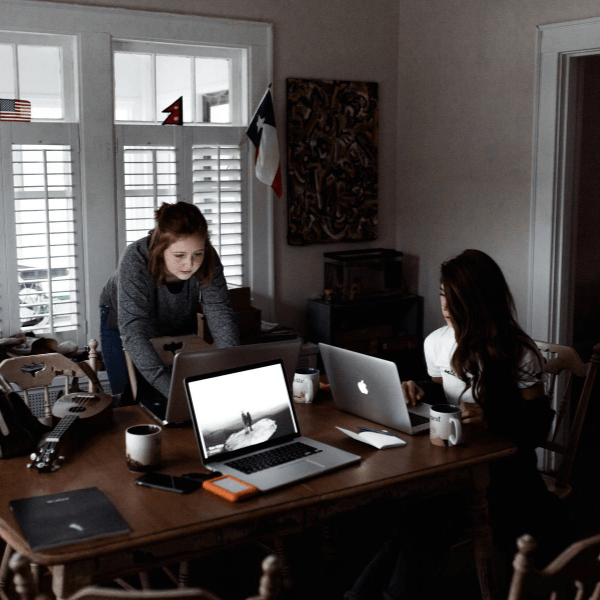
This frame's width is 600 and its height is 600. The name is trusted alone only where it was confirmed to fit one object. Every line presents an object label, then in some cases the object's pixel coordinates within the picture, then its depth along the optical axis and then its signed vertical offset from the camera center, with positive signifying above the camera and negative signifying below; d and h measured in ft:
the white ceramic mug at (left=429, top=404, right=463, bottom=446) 7.45 -1.94
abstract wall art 14.70 +1.04
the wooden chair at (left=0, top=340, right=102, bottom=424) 9.58 -1.86
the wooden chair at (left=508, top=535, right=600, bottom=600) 4.53 -2.07
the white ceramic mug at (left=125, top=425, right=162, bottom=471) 6.94 -2.02
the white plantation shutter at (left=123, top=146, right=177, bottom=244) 13.57 +0.55
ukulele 7.02 -1.95
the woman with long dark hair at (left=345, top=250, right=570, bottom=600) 7.84 -2.06
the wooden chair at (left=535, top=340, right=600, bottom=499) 9.27 -2.20
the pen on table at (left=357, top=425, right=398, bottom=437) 7.82 -2.09
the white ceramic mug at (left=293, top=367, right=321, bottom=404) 9.07 -1.91
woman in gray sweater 9.27 -0.89
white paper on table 7.52 -2.09
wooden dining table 5.70 -2.24
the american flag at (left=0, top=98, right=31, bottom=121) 12.41 +1.63
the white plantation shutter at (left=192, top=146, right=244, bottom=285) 14.15 +0.31
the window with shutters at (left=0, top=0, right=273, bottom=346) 12.62 +1.17
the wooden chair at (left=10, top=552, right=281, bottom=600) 4.09 -1.92
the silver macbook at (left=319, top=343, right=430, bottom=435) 7.81 -1.76
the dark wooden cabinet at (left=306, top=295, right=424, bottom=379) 14.76 -2.09
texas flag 13.99 +1.29
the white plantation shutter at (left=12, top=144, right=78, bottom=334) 12.71 -0.32
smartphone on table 6.52 -2.18
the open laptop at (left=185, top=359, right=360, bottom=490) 7.00 -1.96
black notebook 5.66 -2.22
